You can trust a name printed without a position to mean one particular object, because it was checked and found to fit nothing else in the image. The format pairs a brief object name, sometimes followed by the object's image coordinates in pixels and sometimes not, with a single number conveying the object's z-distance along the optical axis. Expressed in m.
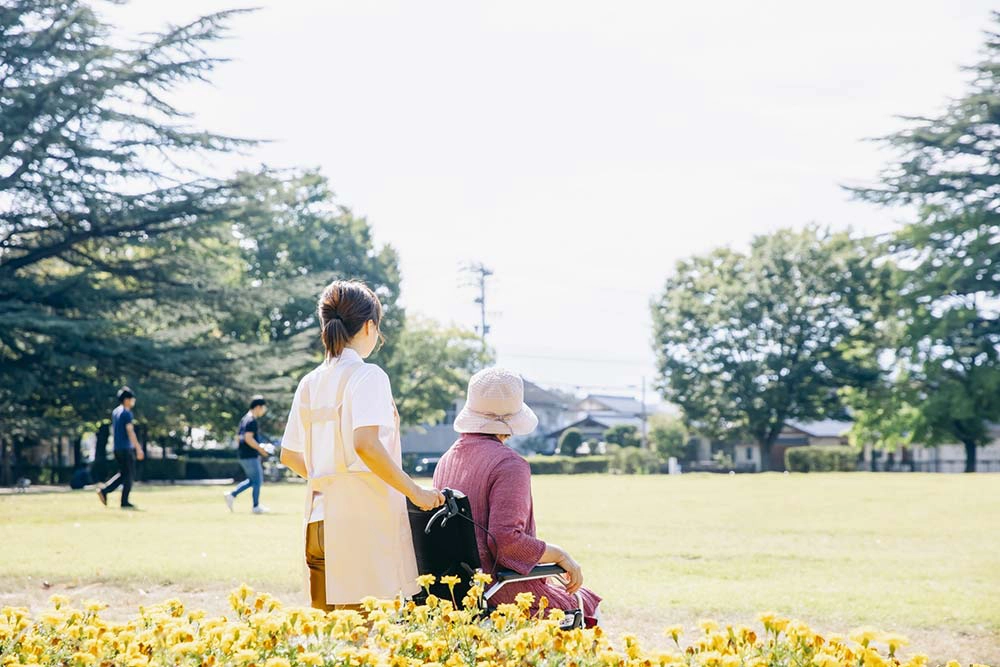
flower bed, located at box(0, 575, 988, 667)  3.11
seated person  4.03
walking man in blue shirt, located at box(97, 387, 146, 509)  16.27
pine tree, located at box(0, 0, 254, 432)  26.47
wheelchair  3.97
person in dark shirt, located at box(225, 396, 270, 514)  16.09
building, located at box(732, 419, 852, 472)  88.69
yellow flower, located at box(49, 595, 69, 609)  3.82
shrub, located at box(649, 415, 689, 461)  69.50
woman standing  4.16
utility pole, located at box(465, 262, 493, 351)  73.06
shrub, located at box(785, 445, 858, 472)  52.28
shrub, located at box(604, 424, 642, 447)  84.38
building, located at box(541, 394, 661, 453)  103.12
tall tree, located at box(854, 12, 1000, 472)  37.53
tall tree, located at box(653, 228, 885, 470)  60.00
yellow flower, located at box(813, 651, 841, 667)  2.97
